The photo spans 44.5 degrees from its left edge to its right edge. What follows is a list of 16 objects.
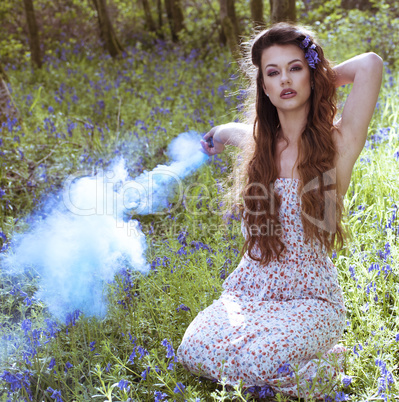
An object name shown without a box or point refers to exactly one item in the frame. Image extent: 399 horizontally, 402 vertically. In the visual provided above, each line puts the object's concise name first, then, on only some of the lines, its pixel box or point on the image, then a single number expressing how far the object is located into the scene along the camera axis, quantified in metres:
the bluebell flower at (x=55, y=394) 1.96
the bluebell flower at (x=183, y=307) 2.45
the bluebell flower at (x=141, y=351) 2.05
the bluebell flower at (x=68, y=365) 2.12
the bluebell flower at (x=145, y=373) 2.01
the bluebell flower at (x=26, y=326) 2.14
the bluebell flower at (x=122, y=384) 1.80
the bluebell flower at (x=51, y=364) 2.06
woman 2.11
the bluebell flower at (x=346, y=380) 1.94
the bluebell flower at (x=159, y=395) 1.90
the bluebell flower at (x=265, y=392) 2.06
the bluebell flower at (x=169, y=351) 2.01
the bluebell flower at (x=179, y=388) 1.93
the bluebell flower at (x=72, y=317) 2.32
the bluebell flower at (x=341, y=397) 1.85
